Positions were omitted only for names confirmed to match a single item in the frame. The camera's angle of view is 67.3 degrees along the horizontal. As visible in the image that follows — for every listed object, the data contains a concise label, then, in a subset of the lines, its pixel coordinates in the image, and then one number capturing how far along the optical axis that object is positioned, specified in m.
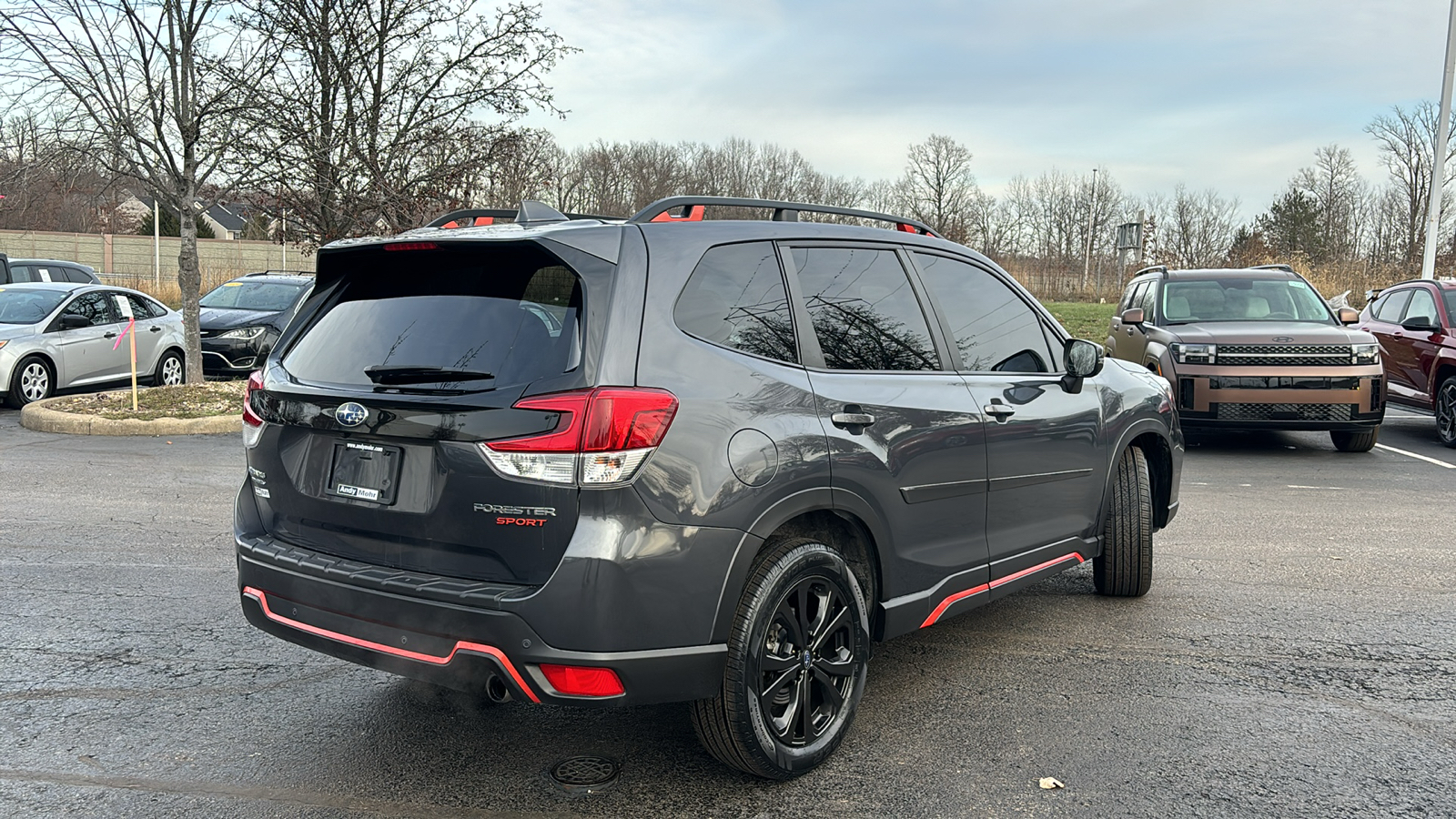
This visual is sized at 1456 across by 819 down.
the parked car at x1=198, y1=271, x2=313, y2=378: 16.42
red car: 11.97
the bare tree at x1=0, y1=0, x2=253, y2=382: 12.78
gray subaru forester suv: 2.99
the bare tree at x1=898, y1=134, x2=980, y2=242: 67.31
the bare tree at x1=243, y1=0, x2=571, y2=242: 14.90
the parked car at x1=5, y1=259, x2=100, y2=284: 19.97
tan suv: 10.55
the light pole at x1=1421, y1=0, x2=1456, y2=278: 20.84
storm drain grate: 3.42
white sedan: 13.31
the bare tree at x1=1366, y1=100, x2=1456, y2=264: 51.50
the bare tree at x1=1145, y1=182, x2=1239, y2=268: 62.59
